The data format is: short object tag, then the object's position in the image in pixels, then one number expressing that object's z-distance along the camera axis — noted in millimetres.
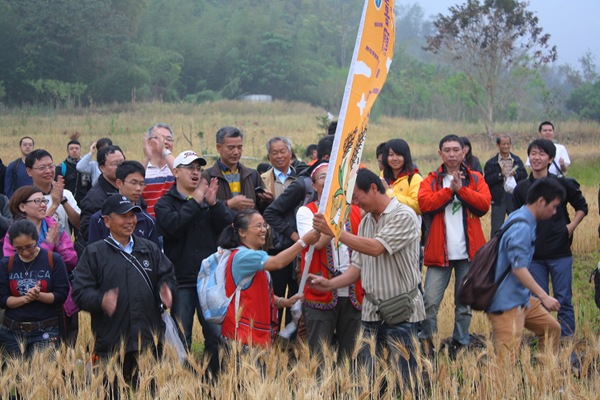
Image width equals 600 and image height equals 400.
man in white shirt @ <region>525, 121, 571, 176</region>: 10047
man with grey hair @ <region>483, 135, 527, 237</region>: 10516
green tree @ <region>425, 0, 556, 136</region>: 30422
